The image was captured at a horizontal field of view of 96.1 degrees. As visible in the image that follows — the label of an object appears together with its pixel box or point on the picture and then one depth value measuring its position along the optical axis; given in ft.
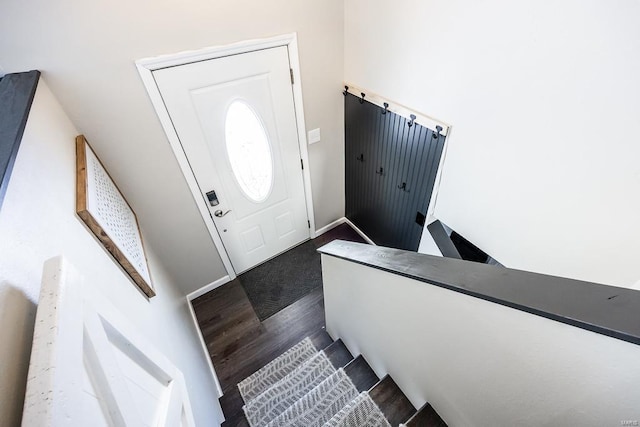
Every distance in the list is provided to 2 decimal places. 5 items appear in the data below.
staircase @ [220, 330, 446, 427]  4.66
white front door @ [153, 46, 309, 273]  6.27
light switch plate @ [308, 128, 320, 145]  8.45
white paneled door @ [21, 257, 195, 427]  1.23
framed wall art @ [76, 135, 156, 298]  3.74
